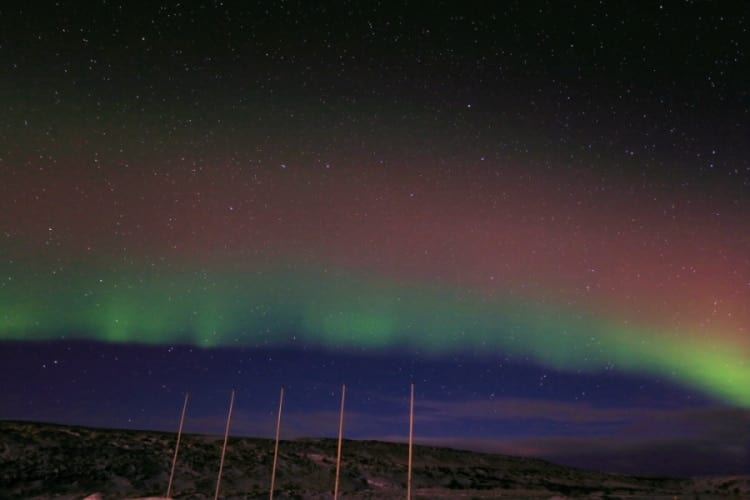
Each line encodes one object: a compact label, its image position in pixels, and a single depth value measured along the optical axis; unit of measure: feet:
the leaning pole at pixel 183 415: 154.20
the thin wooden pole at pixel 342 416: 117.23
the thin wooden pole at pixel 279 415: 130.62
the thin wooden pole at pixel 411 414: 102.76
